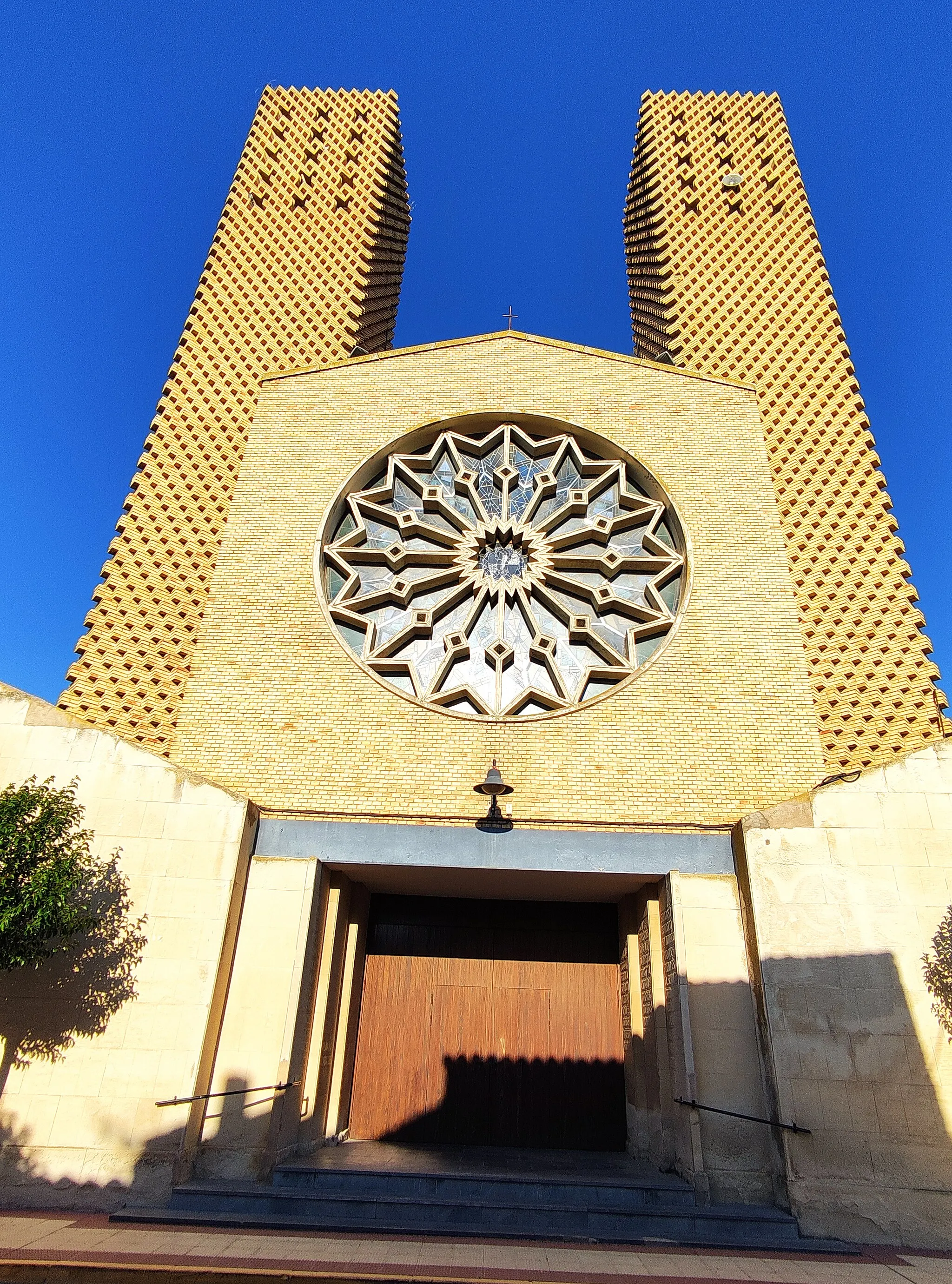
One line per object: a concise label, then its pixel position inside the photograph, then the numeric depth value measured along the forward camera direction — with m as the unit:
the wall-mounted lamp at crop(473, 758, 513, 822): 8.09
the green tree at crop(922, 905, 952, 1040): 7.01
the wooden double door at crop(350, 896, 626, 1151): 9.23
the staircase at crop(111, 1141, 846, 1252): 6.44
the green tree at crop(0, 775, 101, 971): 6.34
